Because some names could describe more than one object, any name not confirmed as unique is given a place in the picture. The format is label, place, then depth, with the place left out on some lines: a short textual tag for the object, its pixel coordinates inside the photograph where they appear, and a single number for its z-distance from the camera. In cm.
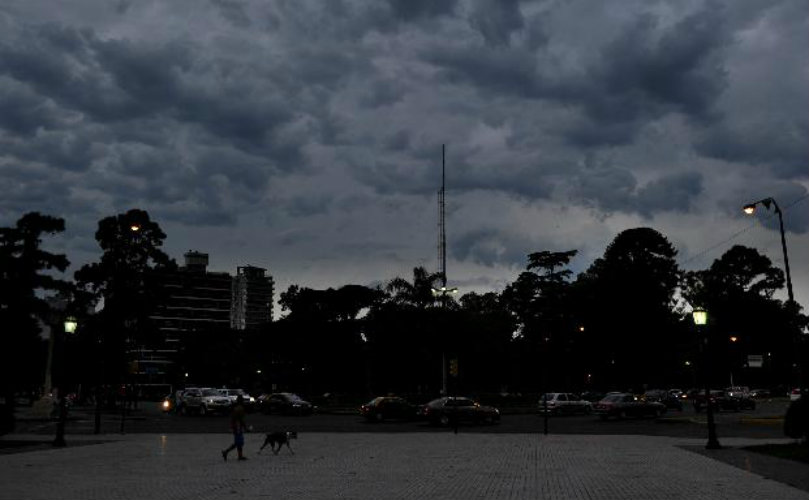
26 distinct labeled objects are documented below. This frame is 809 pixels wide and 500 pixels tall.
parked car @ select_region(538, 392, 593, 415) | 5009
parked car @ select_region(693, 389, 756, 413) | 5453
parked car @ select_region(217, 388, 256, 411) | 5510
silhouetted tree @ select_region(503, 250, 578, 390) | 8956
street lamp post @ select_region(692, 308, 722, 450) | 2334
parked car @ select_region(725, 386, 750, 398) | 5734
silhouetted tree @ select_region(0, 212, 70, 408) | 5147
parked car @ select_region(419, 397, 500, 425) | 3909
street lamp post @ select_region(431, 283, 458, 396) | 5415
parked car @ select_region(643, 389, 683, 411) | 5841
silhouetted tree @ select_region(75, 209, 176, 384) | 5872
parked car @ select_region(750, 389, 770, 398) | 9574
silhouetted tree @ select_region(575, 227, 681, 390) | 8275
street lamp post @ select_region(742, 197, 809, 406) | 2989
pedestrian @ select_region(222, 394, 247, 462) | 2023
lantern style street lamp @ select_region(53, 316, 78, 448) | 2585
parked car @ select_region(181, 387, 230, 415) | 5300
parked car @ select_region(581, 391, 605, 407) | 6053
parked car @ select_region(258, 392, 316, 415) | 5241
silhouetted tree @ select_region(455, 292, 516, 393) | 7119
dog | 2169
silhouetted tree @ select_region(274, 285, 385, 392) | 9350
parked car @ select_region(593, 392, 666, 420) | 4394
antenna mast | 7141
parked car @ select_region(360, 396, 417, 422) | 4356
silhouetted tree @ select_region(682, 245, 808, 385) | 10156
